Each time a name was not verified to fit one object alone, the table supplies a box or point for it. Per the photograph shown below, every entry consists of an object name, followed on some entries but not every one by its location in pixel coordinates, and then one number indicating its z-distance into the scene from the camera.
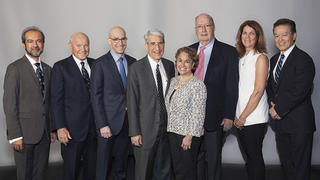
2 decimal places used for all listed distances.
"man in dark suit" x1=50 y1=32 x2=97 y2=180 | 3.07
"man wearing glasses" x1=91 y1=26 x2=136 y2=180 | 3.11
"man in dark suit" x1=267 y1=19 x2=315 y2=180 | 3.02
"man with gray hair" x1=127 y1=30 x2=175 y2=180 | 2.93
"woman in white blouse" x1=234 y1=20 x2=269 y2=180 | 3.04
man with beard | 2.90
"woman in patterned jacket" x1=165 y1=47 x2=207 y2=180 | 2.74
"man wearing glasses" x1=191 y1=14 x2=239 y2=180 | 3.13
